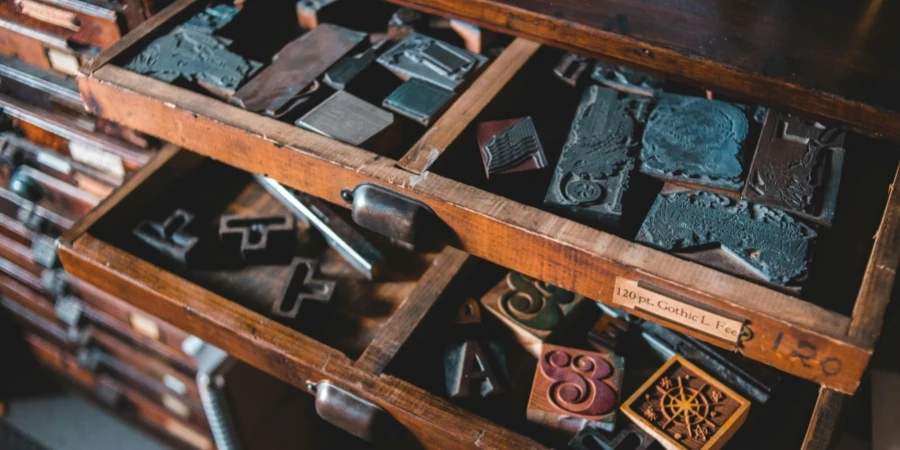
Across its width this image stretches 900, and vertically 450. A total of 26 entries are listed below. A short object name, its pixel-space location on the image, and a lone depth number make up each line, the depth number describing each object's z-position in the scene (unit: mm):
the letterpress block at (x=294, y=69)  1165
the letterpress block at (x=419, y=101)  1148
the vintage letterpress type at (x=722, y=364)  1134
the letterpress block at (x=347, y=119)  1100
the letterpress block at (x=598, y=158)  1012
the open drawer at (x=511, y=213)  854
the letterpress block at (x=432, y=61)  1220
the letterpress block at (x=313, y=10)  1371
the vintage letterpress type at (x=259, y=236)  1298
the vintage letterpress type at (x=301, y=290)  1206
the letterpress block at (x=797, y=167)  999
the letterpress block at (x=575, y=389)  1101
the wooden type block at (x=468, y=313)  1221
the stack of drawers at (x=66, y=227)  1504
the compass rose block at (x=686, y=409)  1057
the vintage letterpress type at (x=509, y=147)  1076
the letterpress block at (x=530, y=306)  1219
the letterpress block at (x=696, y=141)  1047
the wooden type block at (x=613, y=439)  1070
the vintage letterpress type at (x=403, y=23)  1354
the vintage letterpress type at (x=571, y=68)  1245
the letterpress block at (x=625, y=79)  1226
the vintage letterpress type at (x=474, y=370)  1141
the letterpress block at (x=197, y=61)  1204
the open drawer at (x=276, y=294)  1076
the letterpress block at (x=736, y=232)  919
